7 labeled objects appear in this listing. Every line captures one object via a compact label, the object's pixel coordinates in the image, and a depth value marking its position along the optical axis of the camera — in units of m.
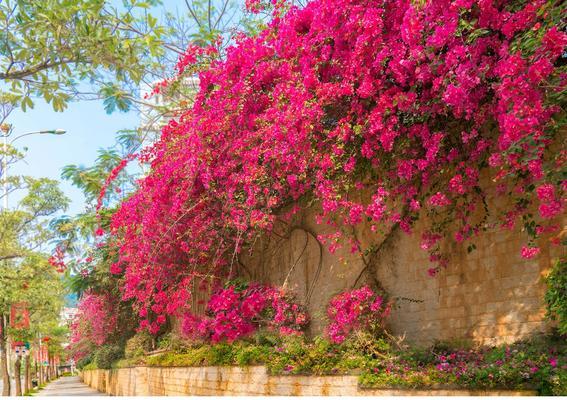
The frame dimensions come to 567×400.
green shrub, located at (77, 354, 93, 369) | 49.21
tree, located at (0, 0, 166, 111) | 7.38
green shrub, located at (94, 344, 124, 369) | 25.41
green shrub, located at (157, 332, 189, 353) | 16.96
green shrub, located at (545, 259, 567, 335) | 6.79
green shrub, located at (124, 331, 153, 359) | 20.81
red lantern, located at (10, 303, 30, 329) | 29.00
